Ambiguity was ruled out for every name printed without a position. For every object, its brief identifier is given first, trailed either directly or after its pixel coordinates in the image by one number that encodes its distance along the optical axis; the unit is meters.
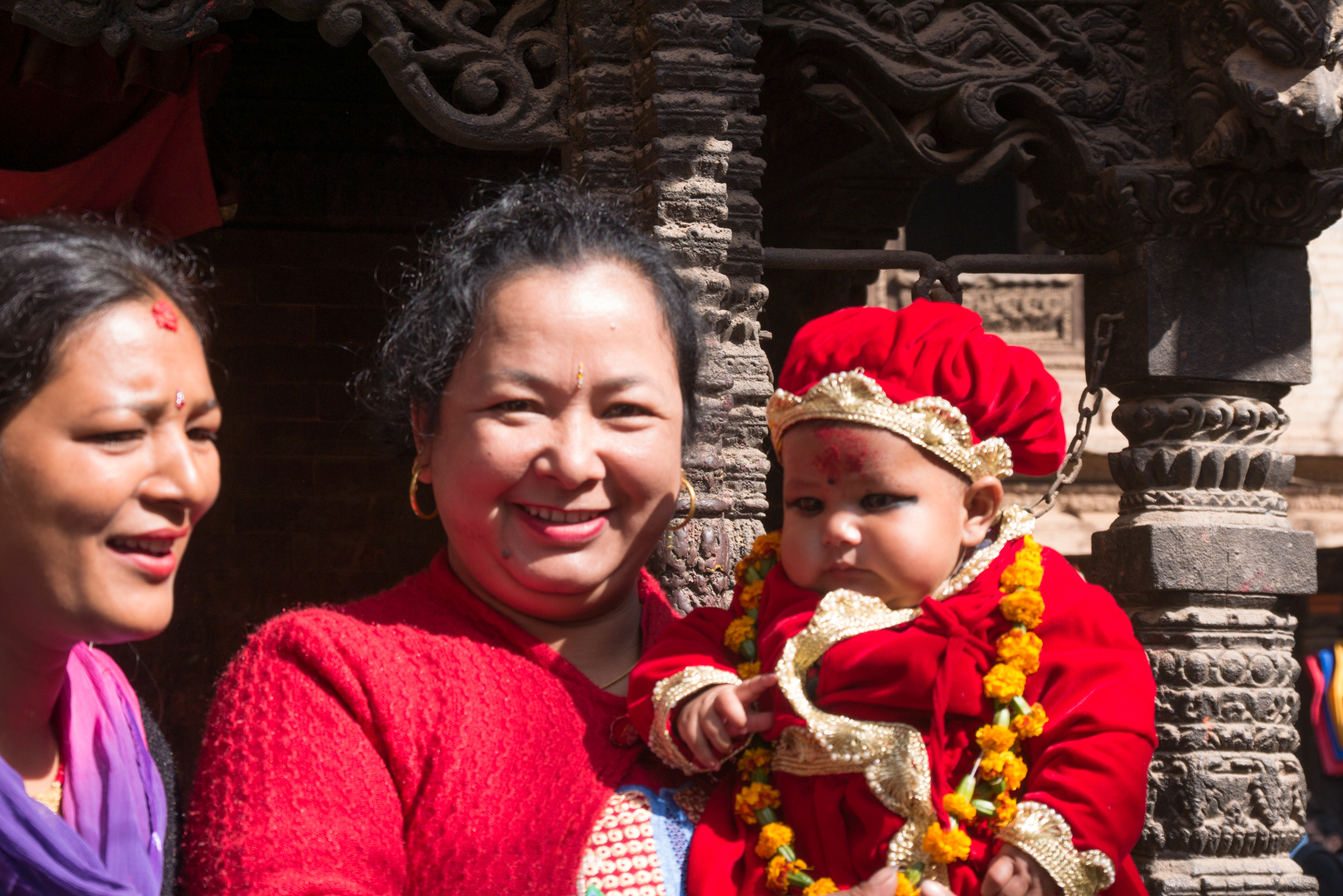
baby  1.76
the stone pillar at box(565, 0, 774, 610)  3.38
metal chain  2.57
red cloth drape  3.96
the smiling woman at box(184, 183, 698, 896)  1.64
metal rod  3.85
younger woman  1.38
